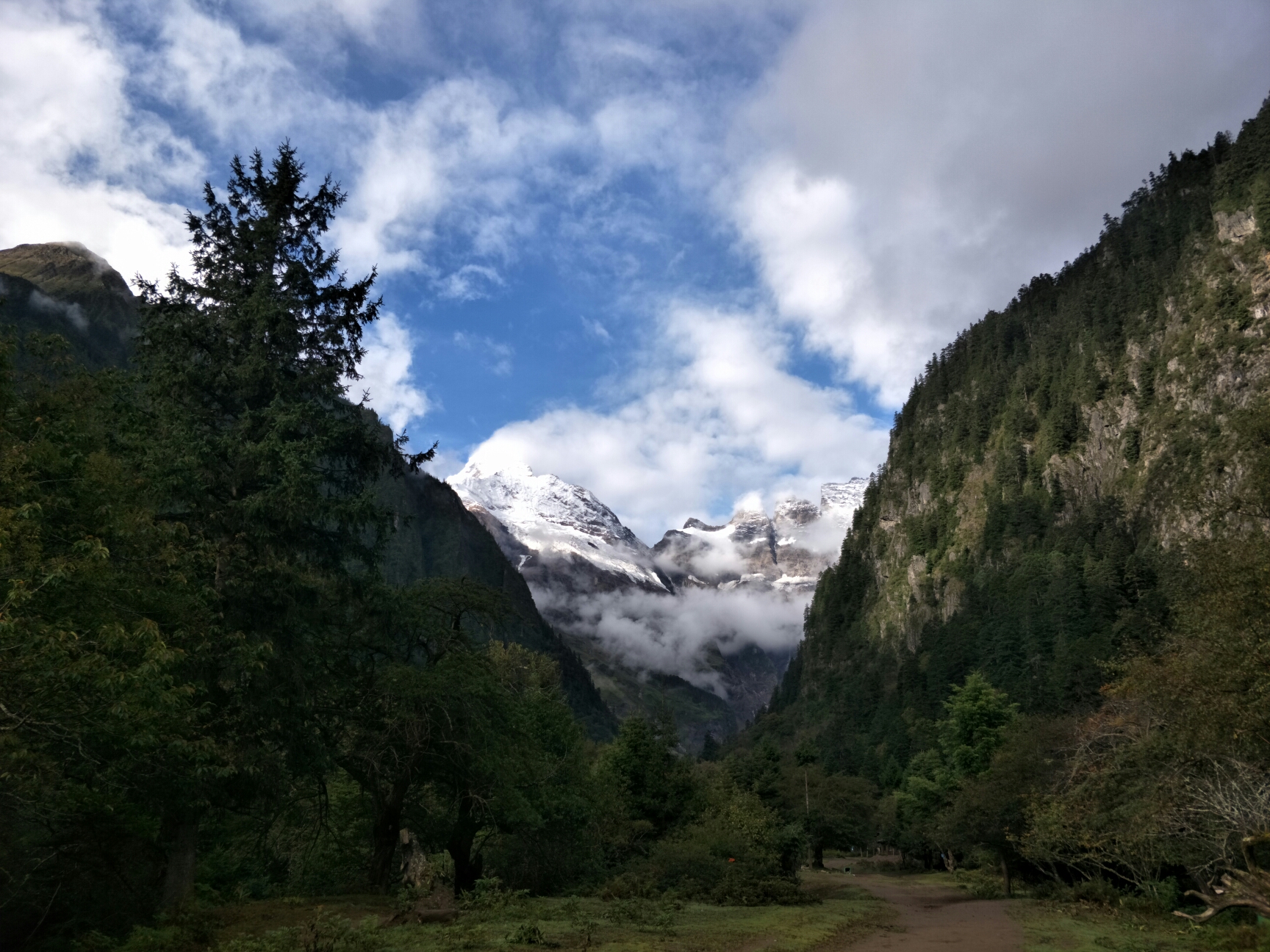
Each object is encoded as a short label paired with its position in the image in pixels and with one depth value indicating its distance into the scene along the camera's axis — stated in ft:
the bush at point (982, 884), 157.38
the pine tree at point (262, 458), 61.21
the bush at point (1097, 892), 116.37
